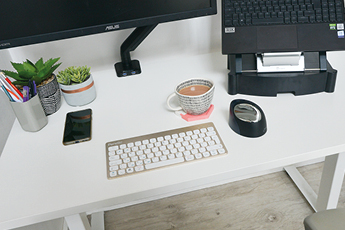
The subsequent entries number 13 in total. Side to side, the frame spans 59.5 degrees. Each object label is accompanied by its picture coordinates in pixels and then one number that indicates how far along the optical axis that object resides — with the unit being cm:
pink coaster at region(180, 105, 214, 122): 83
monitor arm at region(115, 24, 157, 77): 102
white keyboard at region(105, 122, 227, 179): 71
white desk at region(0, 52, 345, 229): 66
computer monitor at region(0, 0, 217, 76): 82
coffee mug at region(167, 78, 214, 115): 80
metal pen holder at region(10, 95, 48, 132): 81
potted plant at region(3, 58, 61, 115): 85
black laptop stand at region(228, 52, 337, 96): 86
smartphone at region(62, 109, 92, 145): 81
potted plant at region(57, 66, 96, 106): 91
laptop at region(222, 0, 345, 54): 87
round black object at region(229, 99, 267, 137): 74
